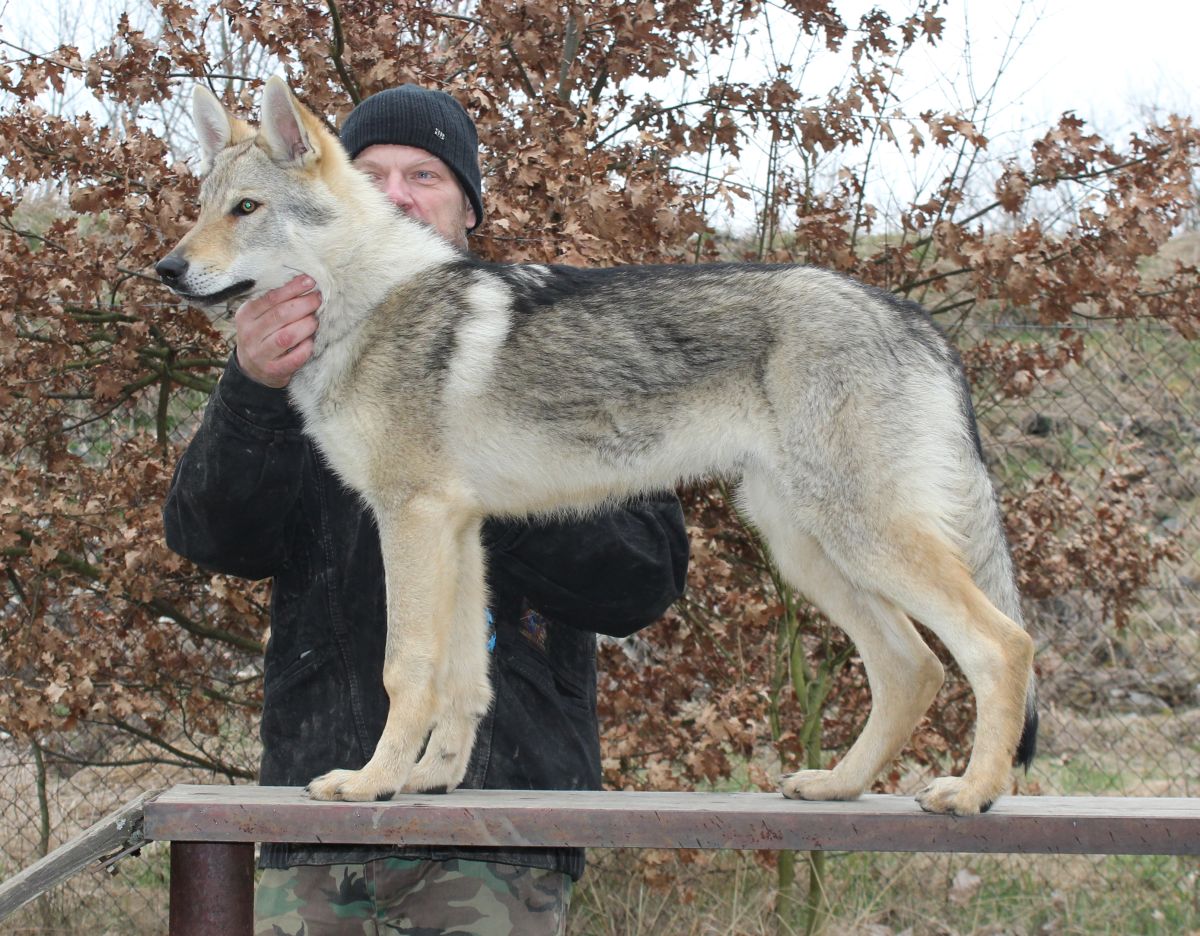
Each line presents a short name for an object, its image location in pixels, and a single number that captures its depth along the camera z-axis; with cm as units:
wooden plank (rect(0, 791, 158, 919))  268
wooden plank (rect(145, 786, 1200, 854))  266
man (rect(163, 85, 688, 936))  308
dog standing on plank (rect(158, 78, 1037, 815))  311
